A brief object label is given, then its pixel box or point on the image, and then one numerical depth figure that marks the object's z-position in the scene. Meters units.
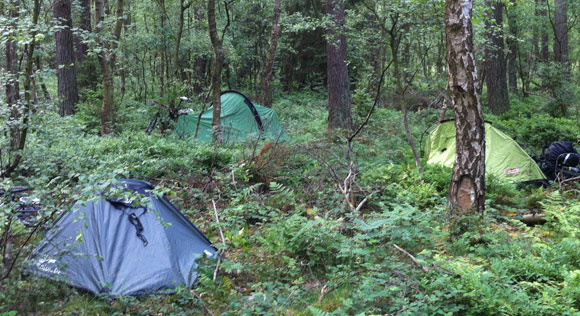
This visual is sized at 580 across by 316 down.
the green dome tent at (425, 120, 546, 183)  8.22
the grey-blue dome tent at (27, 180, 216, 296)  4.82
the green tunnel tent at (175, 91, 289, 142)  12.98
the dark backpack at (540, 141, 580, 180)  8.19
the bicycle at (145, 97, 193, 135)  12.59
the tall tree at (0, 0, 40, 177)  4.93
